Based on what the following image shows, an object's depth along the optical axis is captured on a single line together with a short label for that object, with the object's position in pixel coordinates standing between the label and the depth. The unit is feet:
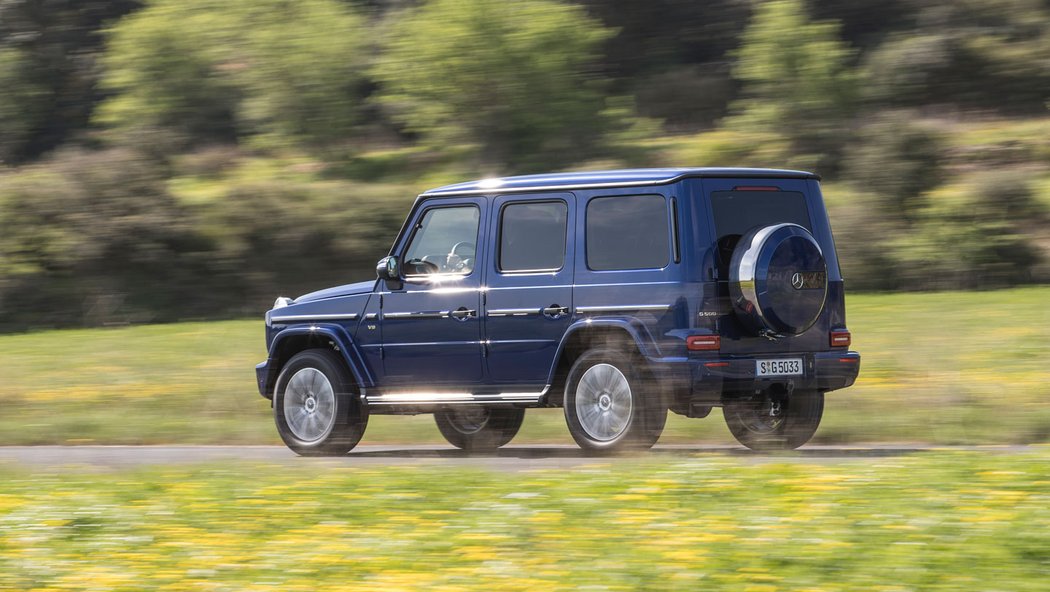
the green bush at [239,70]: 200.03
